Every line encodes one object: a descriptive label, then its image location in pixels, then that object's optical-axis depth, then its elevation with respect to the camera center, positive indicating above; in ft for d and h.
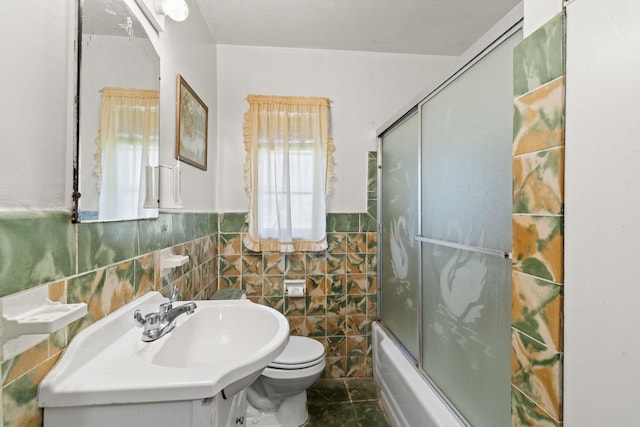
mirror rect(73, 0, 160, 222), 2.41 +0.94
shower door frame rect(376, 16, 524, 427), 2.87 +1.26
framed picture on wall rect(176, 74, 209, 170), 4.58 +1.49
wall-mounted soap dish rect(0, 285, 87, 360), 1.74 -0.67
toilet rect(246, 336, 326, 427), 5.08 -3.15
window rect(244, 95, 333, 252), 6.66 +0.95
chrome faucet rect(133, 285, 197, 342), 2.88 -1.13
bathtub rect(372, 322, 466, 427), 3.89 -2.79
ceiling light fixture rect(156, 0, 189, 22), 3.72 +2.59
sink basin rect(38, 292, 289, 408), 2.02 -1.22
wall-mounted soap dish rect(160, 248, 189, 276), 3.87 -0.67
